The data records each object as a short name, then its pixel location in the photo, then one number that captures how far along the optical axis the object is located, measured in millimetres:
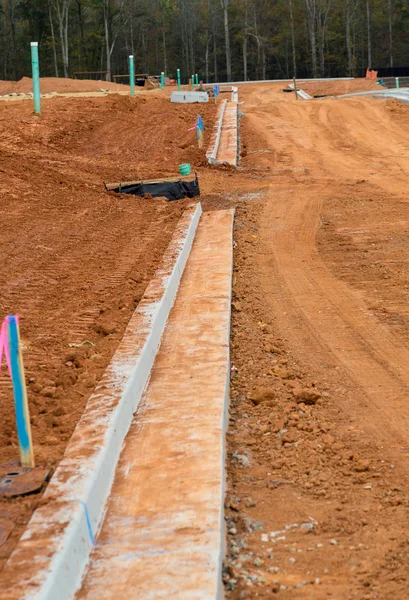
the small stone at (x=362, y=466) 8672
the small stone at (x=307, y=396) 10664
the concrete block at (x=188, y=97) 64687
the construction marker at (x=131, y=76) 59834
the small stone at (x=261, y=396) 10641
